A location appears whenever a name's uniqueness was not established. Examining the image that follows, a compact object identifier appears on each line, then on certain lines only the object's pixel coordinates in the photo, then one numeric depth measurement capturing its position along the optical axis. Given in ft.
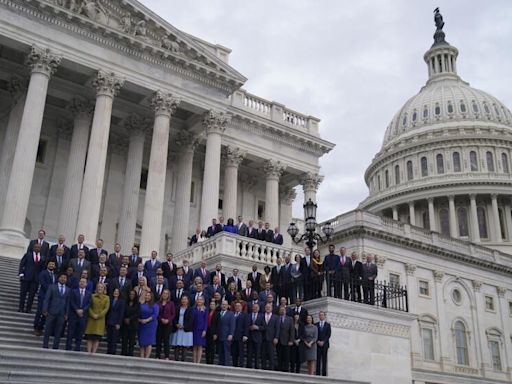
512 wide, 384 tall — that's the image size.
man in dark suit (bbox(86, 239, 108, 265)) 51.53
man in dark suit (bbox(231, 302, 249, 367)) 46.91
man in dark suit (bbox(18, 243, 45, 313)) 47.16
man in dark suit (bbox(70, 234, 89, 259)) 50.34
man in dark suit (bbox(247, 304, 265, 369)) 47.47
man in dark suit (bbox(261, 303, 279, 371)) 47.52
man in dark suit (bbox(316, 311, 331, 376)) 50.21
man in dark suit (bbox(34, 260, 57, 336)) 42.00
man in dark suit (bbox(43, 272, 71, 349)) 40.22
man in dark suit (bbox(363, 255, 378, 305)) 59.36
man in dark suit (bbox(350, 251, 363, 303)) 58.70
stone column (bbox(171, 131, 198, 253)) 98.89
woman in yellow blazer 41.47
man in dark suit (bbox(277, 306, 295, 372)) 48.03
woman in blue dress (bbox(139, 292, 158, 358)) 42.98
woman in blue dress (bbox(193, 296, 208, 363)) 45.06
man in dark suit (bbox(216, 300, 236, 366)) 45.80
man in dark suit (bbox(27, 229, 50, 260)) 48.26
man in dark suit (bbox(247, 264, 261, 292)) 57.72
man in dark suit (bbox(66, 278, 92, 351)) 40.78
